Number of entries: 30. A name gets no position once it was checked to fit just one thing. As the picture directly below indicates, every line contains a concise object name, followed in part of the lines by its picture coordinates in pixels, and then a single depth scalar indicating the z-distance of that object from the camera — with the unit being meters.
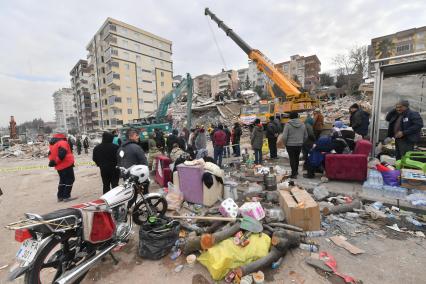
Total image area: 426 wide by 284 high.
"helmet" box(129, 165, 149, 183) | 3.27
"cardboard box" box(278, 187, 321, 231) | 3.10
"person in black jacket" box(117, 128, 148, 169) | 4.03
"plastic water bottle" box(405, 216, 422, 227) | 3.20
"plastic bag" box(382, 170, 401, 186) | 4.08
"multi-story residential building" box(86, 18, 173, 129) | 40.22
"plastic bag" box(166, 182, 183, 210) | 4.41
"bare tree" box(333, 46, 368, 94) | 32.12
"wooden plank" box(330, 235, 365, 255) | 2.67
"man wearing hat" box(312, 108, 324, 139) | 7.26
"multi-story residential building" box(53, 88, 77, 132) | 85.62
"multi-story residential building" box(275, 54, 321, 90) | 60.72
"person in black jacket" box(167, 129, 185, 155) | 7.42
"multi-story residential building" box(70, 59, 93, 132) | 54.19
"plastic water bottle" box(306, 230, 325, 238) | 3.08
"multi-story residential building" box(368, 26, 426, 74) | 33.81
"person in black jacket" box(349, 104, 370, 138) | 6.23
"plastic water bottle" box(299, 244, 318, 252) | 2.75
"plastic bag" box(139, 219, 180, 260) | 2.76
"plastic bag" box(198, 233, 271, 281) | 2.36
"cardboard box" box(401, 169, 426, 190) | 3.80
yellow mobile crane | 12.01
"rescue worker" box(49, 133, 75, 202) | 5.06
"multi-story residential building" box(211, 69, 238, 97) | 75.75
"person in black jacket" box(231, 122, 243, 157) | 9.50
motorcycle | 2.01
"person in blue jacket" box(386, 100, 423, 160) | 4.52
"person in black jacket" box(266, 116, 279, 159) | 7.60
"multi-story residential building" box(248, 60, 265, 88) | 67.90
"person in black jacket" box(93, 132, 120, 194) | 4.51
